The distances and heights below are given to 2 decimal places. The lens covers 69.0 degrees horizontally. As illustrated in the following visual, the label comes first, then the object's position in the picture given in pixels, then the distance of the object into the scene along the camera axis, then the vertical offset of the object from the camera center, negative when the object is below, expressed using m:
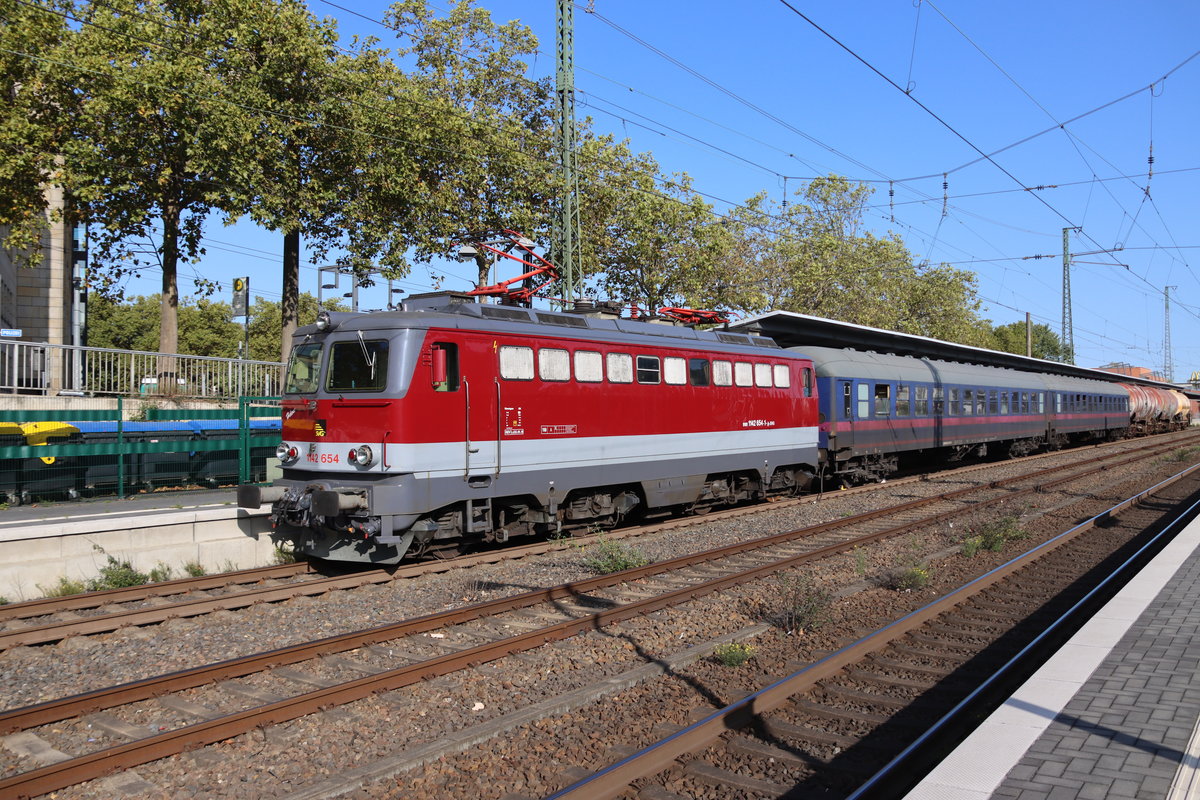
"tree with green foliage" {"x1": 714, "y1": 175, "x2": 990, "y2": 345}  39.16 +7.26
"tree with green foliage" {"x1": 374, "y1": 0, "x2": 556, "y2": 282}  22.02 +7.10
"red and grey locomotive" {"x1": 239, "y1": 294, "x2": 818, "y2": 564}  10.66 -0.14
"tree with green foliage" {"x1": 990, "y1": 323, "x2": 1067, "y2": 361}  109.31 +9.68
